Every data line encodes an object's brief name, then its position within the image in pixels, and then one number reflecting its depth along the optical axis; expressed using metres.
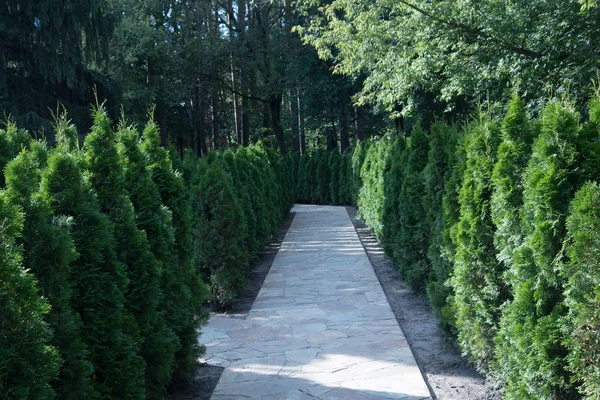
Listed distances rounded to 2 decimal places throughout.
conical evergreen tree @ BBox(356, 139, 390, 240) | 11.55
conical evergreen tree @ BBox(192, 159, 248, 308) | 7.34
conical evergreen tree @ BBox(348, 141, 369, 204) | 18.80
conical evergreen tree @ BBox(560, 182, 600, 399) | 2.83
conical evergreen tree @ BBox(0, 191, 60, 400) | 2.33
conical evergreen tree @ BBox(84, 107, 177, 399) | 3.78
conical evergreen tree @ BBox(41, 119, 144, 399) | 3.15
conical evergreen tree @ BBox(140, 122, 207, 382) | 4.52
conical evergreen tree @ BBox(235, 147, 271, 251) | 10.64
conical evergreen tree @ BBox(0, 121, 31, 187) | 6.78
